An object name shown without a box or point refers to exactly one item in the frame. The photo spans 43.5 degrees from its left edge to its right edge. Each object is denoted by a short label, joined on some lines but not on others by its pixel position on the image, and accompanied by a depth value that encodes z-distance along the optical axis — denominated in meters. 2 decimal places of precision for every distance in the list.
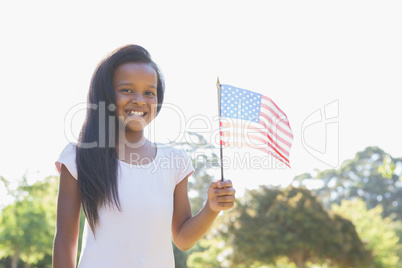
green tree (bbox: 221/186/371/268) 18.59
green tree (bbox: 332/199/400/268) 26.09
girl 2.16
